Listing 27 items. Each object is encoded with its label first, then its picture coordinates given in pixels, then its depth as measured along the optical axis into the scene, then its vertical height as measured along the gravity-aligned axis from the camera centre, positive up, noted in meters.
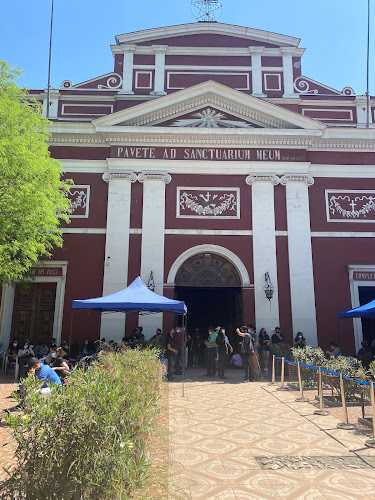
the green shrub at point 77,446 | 2.54 -0.85
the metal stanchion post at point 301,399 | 9.45 -1.81
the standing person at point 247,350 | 12.22 -0.85
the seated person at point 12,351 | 13.57 -1.07
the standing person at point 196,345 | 17.32 -1.03
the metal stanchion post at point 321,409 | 8.13 -1.78
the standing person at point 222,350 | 13.14 -0.93
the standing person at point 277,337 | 14.81 -0.54
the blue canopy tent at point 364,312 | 11.91 +0.36
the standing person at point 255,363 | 12.57 -1.28
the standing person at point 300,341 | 14.52 -0.66
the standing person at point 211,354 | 13.41 -1.10
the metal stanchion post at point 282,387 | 11.00 -1.80
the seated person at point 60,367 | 8.48 -0.99
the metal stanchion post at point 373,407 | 5.99 -1.30
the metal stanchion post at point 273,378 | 12.08 -1.70
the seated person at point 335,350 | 13.13 -0.91
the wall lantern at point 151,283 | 15.79 +1.51
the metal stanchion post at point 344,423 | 7.09 -1.83
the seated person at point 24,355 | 12.30 -1.06
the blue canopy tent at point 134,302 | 11.13 +0.53
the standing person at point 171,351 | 12.93 -0.98
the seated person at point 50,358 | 9.75 -0.94
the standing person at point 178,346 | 13.79 -0.84
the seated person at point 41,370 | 6.54 -0.84
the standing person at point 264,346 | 14.26 -0.86
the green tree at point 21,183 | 11.75 +4.23
